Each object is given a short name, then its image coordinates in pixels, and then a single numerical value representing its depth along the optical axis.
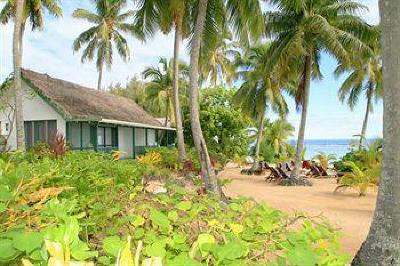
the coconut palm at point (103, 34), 32.66
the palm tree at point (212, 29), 11.75
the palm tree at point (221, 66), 34.34
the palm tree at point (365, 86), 28.42
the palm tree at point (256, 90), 25.58
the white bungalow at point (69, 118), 20.11
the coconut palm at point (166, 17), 14.95
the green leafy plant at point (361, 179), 13.59
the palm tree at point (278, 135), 40.41
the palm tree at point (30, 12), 21.12
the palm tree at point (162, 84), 33.59
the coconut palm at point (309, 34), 16.89
